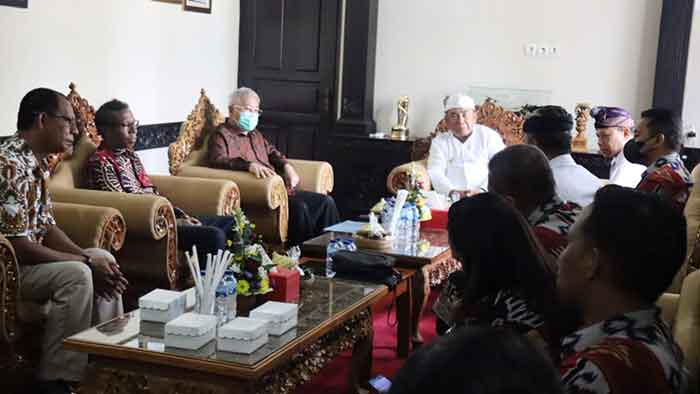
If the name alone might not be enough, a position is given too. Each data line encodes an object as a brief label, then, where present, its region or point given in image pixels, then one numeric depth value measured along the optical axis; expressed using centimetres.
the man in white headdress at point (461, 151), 591
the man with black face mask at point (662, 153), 368
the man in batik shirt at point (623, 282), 142
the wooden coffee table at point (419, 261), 415
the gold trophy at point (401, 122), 678
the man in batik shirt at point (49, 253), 329
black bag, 359
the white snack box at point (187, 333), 253
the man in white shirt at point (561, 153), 338
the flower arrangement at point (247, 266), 297
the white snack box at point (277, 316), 273
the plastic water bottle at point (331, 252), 368
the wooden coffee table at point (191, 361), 247
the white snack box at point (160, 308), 276
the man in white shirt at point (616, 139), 479
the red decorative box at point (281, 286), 306
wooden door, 697
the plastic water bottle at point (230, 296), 283
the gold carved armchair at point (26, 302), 311
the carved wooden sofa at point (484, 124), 592
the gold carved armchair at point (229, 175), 521
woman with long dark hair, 207
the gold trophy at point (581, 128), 628
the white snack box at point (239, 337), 253
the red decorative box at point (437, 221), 496
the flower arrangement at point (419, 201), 464
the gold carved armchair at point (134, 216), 402
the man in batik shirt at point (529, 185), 249
